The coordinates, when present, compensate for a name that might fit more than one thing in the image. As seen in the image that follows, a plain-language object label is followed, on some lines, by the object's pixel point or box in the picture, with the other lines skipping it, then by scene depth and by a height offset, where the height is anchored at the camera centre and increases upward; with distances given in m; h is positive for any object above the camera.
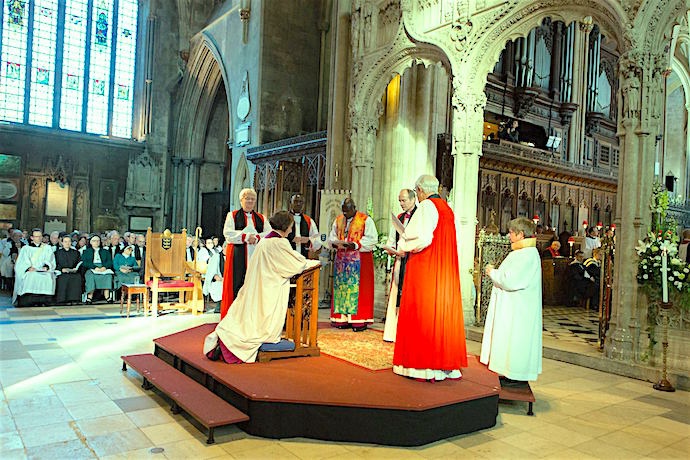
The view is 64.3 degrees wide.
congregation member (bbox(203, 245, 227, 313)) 9.42 -0.81
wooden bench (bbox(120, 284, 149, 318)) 8.34 -0.96
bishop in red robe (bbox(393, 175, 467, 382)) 4.23 -0.50
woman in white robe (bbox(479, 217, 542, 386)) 4.38 -0.54
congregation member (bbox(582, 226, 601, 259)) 11.02 +0.10
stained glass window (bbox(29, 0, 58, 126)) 17.72 +5.22
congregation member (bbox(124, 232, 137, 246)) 10.43 -0.24
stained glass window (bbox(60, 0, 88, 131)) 18.20 +5.31
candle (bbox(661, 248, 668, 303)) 5.10 -0.26
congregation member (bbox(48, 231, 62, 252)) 9.42 -0.30
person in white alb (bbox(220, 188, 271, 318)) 6.25 -0.12
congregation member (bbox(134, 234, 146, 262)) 10.19 -0.40
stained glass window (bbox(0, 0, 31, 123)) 17.25 +5.17
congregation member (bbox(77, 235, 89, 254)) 10.23 -0.33
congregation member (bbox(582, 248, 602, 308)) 10.02 -0.43
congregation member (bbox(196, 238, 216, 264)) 10.05 -0.40
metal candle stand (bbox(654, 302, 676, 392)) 5.09 -1.00
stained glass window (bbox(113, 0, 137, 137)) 19.14 +5.64
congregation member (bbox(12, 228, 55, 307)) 8.71 -0.83
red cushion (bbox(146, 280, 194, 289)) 8.59 -0.87
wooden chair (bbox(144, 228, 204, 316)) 8.55 -0.65
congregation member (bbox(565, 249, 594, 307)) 10.17 -0.68
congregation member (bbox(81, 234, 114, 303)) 9.34 -0.73
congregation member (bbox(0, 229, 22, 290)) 11.03 -0.72
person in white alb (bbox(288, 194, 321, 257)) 6.71 +0.02
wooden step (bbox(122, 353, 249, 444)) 3.57 -1.21
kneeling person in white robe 4.55 -0.61
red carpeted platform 3.60 -1.12
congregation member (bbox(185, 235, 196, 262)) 10.47 -0.40
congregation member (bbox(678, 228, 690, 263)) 7.21 +0.03
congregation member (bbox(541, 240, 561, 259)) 10.62 -0.10
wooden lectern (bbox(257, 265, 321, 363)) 4.84 -0.73
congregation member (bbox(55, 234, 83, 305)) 9.06 -0.84
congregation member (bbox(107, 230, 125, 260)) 9.68 -0.35
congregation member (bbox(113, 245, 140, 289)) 9.55 -0.74
